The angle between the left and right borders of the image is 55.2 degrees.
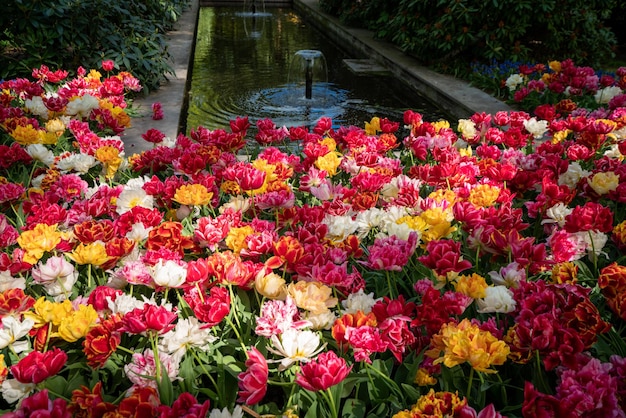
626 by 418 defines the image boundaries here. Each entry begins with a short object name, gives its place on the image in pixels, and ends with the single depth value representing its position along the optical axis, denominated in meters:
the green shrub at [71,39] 5.25
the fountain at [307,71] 6.71
